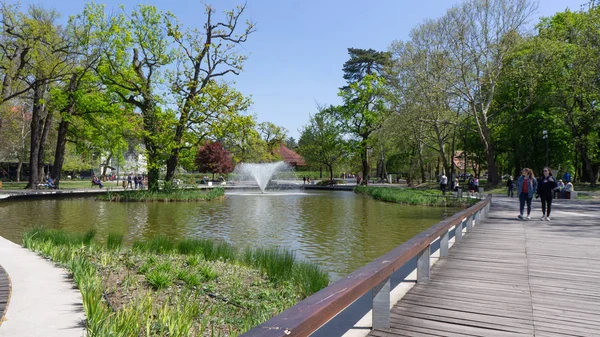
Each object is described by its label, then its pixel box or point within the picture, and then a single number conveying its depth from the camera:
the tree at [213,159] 67.62
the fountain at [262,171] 48.70
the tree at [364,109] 53.91
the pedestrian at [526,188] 15.91
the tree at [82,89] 35.22
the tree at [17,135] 53.38
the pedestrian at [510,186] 32.25
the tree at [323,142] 58.56
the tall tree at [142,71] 33.28
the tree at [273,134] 74.38
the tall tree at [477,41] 33.97
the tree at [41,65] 33.94
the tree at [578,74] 31.44
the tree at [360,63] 60.22
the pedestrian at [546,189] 15.64
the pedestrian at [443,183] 35.38
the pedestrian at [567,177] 34.49
